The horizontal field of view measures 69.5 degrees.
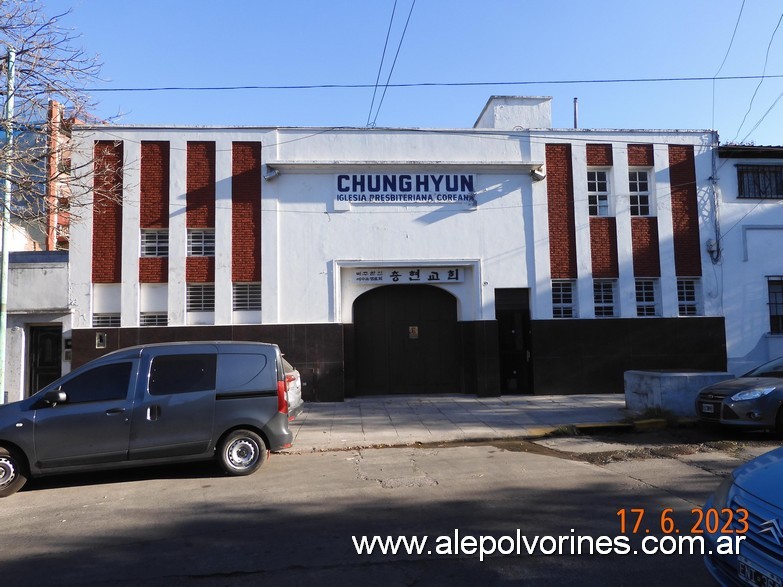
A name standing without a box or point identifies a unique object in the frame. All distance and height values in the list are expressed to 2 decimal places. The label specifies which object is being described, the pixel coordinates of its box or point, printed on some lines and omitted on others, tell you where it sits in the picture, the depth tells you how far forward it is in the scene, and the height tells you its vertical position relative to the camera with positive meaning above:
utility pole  9.02 +2.76
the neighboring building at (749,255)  16.27 +1.78
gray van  7.27 -1.11
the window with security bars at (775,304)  16.45 +0.34
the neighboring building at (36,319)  14.34 +0.38
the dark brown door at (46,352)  14.77 -0.48
